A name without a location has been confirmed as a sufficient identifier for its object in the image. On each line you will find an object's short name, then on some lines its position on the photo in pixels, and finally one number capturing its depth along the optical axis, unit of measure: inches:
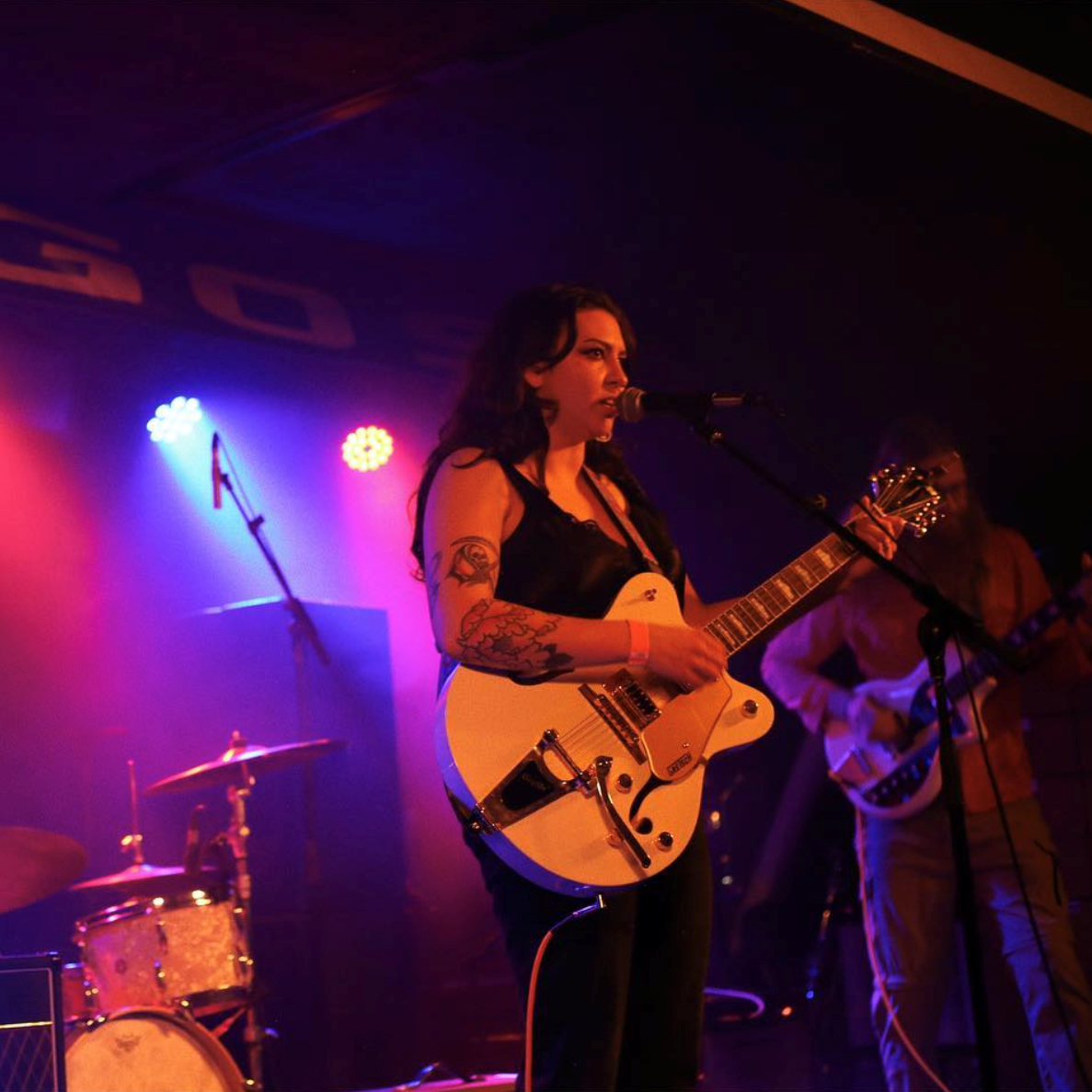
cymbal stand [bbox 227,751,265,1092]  199.3
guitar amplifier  150.6
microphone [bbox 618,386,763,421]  113.3
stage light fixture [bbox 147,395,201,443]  248.7
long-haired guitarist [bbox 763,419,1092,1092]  161.9
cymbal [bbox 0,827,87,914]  172.1
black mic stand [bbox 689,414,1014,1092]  106.7
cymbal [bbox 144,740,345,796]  197.9
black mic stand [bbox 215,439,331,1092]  200.5
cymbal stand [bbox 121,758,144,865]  201.8
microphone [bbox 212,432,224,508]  219.6
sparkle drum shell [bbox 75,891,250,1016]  190.9
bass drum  179.0
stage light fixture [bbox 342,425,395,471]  273.6
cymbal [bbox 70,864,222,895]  190.9
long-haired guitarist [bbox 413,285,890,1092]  102.0
